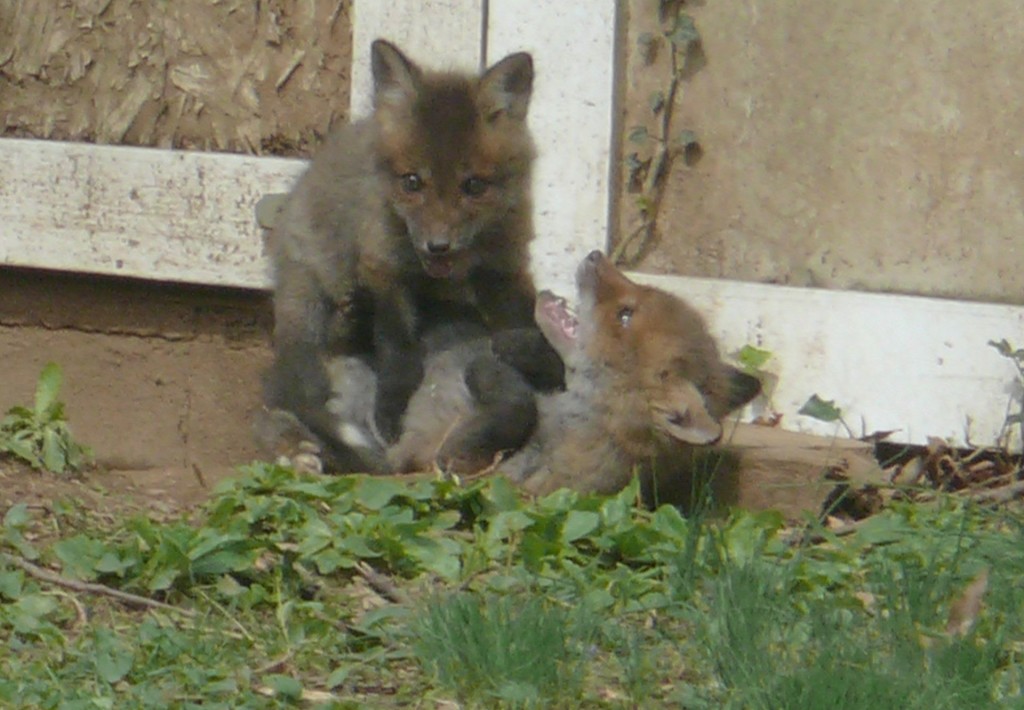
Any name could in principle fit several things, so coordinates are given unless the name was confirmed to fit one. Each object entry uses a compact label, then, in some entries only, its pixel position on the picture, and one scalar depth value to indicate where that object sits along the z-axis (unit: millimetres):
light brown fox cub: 10656
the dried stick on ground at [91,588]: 8328
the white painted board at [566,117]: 12828
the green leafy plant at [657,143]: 12945
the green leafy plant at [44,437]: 11219
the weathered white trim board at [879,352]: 12562
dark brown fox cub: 11797
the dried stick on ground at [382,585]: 8641
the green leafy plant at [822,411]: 12234
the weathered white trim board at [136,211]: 13578
